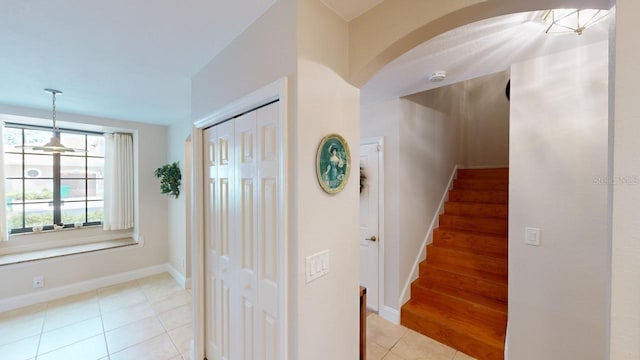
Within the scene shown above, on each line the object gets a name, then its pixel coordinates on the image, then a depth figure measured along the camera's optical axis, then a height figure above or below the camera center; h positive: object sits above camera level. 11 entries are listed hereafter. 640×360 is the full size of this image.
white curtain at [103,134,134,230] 3.79 -0.08
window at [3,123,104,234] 3.26 -0.06
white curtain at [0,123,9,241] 2.96 -0.37
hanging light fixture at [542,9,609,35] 1.24 +0.86
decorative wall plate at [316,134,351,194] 1.22 +0.07
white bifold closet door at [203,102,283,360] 1.32 -0.40
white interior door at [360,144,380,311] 2.85 -0.58
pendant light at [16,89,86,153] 2.38 +0.31
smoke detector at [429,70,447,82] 2.02 +0.88
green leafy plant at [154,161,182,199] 3.58 -0.01
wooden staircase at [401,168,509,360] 2.24 -1.11
